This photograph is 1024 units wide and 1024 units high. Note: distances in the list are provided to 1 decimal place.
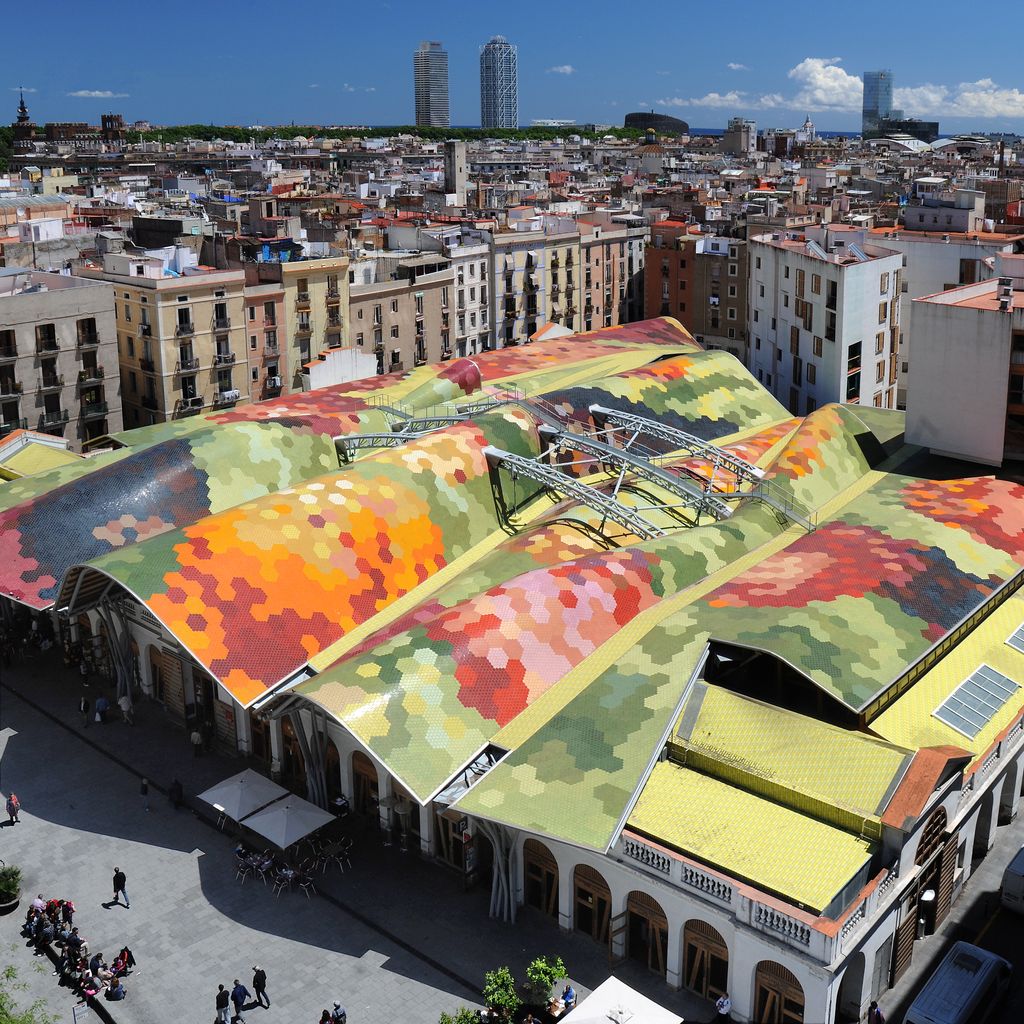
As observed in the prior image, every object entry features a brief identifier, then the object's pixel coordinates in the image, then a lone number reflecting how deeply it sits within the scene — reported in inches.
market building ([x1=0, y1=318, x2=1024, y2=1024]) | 1609.3
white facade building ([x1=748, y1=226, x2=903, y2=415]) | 3644.2
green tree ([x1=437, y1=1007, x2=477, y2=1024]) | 1425.8
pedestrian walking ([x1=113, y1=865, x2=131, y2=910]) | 1836.9
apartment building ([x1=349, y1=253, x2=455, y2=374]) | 4448.8
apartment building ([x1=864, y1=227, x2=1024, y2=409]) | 4116.6
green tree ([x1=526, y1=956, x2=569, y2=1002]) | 1539.1
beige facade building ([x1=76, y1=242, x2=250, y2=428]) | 3742.6
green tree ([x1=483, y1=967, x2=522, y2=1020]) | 1487.5
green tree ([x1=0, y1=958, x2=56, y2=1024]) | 1459.0
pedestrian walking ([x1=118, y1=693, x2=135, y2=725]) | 2367.1
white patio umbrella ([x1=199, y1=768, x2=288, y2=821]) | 1967.3
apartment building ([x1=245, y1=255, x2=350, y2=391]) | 4077.3
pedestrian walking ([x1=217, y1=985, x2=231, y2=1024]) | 1589.6
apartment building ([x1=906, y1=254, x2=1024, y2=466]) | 2581.2
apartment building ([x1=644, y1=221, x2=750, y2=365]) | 4987.7
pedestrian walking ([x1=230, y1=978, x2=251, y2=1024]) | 1598.2
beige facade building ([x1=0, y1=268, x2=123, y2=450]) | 3442.4
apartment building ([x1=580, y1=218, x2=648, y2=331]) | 5620.1
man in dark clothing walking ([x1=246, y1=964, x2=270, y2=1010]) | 1630.2
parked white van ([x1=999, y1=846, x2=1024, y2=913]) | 1765.5
